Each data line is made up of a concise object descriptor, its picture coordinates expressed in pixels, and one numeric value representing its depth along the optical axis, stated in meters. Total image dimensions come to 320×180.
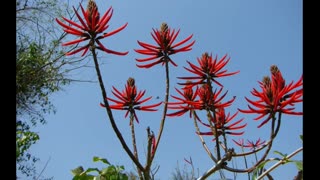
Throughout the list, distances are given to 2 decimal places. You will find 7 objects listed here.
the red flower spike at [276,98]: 0.74
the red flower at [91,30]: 0.77
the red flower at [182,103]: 0.87
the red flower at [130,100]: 0.85
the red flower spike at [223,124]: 0.90
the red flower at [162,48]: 0.87
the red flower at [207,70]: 0.85
